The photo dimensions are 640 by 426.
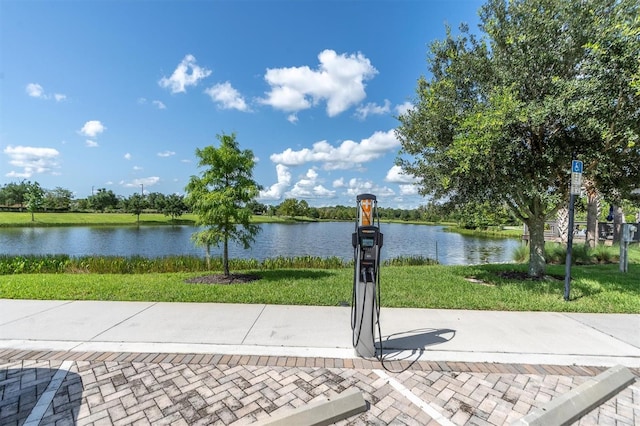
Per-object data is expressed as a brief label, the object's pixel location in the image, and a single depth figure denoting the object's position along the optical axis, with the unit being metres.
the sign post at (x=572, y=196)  5.21
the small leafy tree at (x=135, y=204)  48.79
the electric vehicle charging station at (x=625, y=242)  8.11
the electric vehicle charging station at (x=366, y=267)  3.24
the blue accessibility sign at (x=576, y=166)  5.17
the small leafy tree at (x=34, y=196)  45.00
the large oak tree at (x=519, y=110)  5.52
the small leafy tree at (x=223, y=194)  6.91
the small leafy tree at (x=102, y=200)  57.91
